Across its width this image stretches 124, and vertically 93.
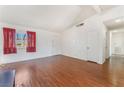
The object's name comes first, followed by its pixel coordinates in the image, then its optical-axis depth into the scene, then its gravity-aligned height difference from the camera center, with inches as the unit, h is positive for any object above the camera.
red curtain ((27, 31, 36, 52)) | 174.7 +11.7
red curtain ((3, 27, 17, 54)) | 142.7 +10.3
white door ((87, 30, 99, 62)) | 152.8 -1.4
